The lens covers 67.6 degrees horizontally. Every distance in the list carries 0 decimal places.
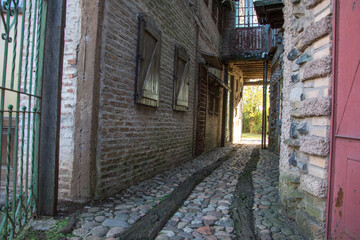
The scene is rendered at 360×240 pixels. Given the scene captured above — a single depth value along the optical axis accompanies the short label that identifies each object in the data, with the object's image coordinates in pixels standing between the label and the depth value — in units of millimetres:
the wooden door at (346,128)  2082
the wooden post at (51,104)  2842
